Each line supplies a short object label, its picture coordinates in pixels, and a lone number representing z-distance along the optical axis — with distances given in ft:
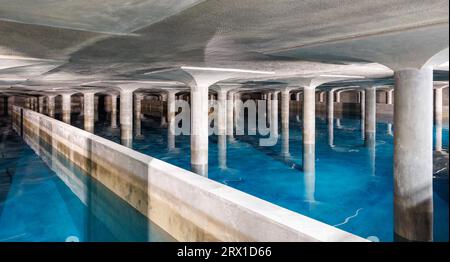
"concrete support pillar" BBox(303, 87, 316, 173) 69.72
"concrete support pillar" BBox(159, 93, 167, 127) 120.98
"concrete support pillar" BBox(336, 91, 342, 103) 149.28
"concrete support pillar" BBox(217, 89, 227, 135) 87.92
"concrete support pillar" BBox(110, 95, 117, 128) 115.40
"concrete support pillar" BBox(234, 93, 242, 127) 123.08
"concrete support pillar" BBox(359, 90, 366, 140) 108.41
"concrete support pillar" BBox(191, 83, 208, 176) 53.47
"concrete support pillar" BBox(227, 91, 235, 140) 91.66
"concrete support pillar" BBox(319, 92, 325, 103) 159.14
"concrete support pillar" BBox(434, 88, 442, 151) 99.42
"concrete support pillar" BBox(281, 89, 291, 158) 96.58
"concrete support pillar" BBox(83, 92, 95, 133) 99.83
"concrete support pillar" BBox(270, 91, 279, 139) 100.22
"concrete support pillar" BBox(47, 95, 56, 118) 135.23
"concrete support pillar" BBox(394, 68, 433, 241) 25.32
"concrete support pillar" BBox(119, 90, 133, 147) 82.28
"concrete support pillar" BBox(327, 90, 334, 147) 102.09
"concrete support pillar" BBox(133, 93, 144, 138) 96.21
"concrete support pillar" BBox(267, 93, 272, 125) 128.30
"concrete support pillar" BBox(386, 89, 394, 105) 127.50
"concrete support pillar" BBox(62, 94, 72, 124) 115.40
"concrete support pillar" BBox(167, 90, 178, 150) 103.35
